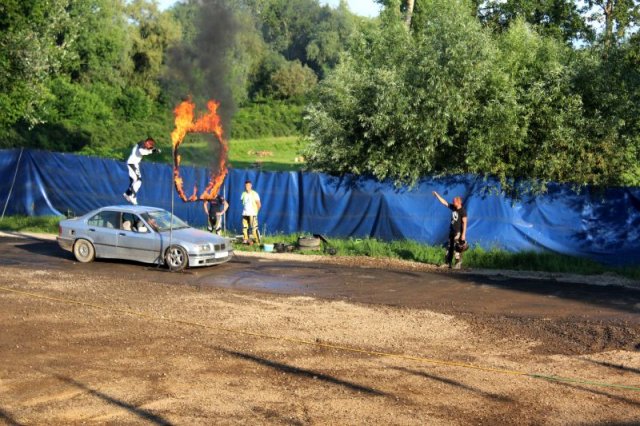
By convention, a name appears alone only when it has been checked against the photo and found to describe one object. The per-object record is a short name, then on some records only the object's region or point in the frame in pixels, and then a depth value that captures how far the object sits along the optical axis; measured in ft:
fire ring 61.20
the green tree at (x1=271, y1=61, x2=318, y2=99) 196.65
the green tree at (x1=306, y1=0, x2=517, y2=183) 67.51
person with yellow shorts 71.72
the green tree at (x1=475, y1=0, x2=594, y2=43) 110.93
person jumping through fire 79.25
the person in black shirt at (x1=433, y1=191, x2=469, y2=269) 60.85
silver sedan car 57.16
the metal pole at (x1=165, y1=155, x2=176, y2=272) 56.93
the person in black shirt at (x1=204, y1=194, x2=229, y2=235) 73.87
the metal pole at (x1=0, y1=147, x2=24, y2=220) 90.07
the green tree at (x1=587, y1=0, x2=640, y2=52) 105.29
